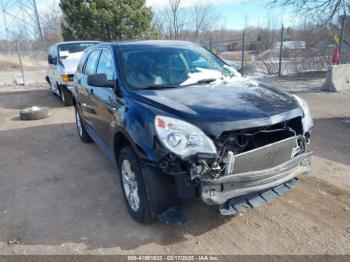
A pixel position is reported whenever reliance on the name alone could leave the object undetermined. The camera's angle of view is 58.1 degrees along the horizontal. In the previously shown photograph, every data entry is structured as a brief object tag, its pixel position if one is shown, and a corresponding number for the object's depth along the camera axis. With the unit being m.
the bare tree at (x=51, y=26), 37.22
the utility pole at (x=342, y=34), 11.62
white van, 9.41
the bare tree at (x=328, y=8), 12.47
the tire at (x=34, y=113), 8.39
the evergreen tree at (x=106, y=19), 16.68
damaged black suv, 2.68
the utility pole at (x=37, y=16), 27.14
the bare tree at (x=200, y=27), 29.45
